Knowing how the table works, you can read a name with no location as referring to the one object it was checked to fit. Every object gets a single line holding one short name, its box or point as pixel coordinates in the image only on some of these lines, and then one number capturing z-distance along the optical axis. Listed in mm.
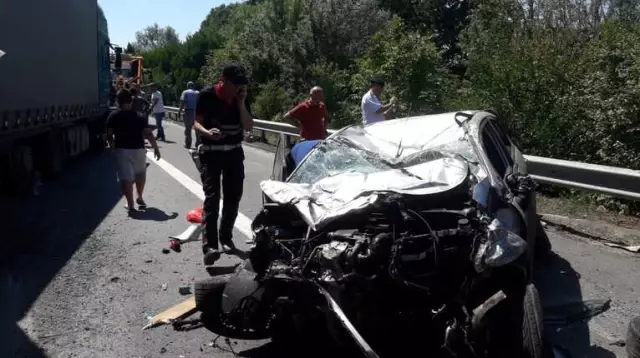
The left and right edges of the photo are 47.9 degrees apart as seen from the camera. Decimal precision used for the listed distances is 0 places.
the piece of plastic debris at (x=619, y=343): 4949
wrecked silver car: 3984
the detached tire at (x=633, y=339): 4297
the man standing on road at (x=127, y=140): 9852
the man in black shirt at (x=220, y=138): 6770
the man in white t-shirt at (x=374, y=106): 11055
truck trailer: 10133
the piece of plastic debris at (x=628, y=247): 7496
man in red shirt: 10633
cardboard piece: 5262
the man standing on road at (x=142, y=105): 14719
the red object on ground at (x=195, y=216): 8812
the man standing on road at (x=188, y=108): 18906
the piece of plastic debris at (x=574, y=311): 5070
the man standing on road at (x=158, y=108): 22312
